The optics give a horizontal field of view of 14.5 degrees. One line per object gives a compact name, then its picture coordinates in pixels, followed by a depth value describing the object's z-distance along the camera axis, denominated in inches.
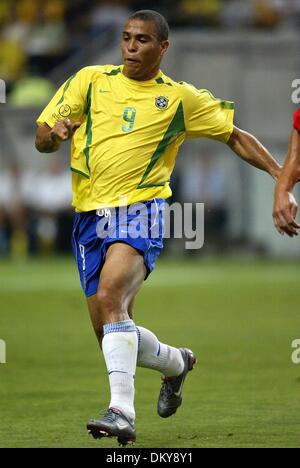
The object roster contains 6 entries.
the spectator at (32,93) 965.2
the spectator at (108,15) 1009.5
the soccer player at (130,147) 287.9
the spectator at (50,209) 949.8
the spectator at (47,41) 1030.2
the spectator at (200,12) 1003.9
